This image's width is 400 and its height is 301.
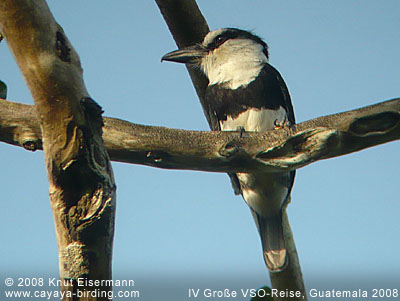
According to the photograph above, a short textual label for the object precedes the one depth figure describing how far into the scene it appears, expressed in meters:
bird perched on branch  5.38
